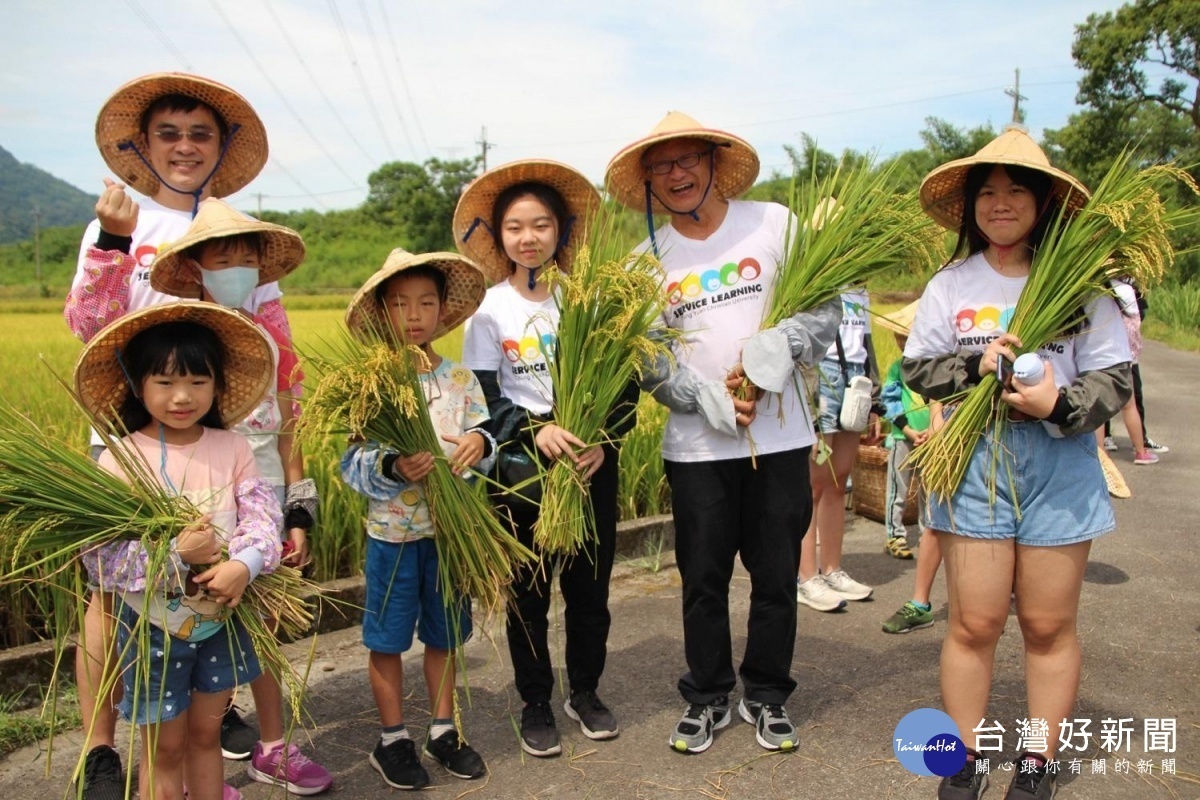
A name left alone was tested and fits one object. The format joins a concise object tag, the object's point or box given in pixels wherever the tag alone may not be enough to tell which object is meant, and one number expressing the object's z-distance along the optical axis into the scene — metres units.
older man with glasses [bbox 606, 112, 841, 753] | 2.99
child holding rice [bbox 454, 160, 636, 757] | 2.94
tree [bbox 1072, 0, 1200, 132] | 20.78
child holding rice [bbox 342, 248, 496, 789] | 2.75
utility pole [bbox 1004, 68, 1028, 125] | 34.28
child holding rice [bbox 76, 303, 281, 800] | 2.24
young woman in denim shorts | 2.56
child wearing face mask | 2.57
